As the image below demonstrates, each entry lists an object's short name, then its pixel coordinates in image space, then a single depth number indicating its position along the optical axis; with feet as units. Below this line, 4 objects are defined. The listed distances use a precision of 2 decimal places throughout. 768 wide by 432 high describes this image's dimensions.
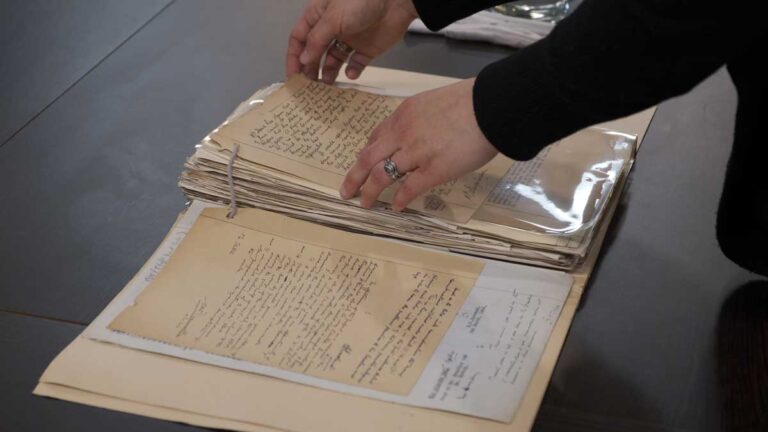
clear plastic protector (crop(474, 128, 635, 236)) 2.77
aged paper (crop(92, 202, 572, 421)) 2.29
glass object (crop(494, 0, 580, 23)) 4.22
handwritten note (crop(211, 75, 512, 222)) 2.88
